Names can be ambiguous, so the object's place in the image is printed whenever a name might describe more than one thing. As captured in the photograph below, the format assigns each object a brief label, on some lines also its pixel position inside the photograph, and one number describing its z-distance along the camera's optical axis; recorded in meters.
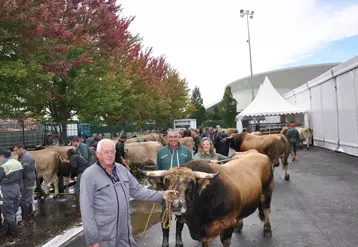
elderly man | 3.02
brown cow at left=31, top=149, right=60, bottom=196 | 9.28
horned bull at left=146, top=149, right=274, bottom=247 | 3.85
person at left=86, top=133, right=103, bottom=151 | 13.31
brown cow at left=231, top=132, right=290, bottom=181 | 11.12
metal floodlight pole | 37.04
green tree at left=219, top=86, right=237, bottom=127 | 47.98
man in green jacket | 5.15
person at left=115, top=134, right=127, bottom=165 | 9.73
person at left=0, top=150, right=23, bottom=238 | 6.18
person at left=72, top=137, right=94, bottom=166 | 8.95
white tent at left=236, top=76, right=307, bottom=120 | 22.64
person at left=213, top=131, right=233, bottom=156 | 11.22
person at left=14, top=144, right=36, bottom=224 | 7.18
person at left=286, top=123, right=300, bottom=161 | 15.60
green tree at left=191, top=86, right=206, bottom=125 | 55.44
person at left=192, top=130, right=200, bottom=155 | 15.50
